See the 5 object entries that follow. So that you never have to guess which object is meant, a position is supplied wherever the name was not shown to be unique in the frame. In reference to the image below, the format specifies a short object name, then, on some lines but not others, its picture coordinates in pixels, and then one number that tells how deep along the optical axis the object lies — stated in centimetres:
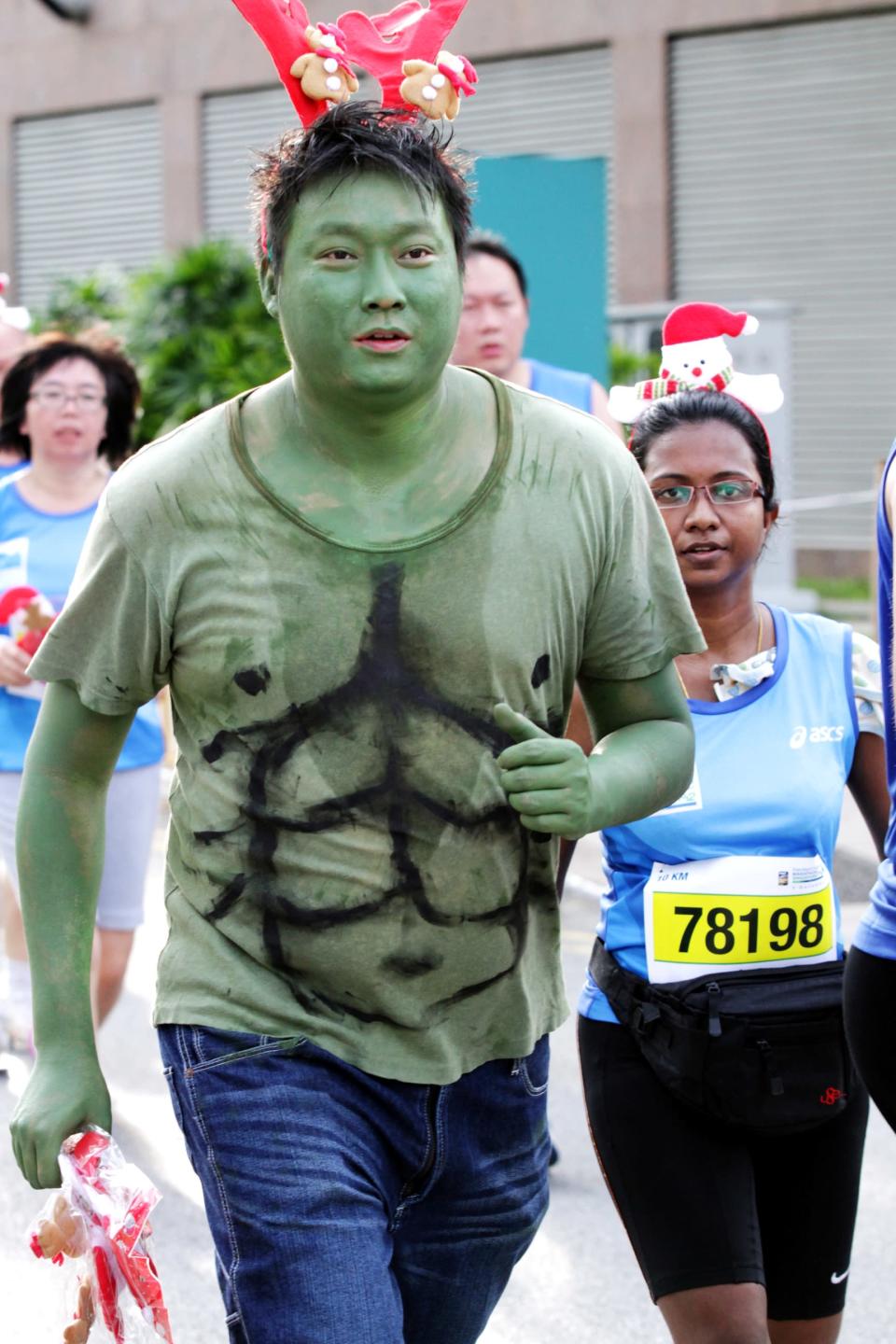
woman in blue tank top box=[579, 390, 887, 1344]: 602
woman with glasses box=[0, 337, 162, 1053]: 1137
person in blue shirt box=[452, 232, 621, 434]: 1237
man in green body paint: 475
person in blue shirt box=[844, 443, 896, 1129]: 505
